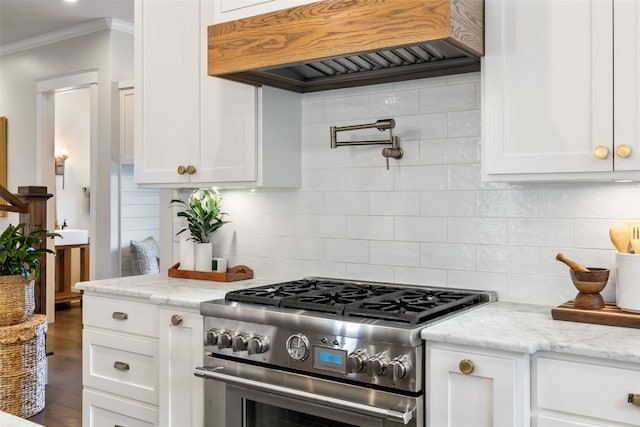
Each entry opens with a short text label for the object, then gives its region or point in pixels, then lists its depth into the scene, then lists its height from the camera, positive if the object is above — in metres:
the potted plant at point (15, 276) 3.61 -0.39
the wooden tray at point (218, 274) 3.02 -0.32
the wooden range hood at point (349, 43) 2.05 +0.62
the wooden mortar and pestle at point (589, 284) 2.03 -0.24
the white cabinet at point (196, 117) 2.76 +0.43
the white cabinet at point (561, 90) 1.90 +0.39
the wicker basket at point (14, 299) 3.60 -0.53
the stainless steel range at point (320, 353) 1.91 -0.48
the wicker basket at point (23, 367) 3.63 -0.95
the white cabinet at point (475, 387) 1.76 -0.52
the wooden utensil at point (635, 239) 2.00 -0.09
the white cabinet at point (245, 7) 2.48 +0.84
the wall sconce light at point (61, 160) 8.07 +0.65
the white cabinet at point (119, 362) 2.70 -0.70
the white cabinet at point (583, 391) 1.64 -0.50
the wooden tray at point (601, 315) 1.90 -0.33
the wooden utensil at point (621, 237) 2.04 -0.09
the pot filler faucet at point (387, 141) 2.63 +0.30
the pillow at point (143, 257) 5.39 -0.42
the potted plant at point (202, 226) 3.12 -0.08
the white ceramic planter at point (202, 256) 3.12 -0.23
